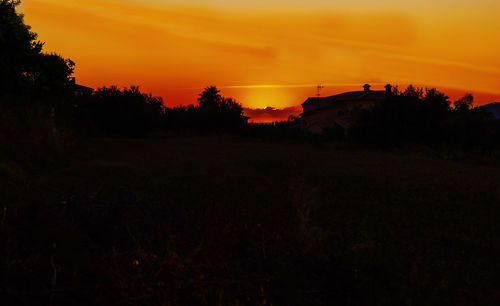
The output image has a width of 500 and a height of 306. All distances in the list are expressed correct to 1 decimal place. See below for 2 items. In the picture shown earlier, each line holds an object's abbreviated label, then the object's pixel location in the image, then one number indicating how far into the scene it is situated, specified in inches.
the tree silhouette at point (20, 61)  839.1
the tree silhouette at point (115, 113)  1683.1
